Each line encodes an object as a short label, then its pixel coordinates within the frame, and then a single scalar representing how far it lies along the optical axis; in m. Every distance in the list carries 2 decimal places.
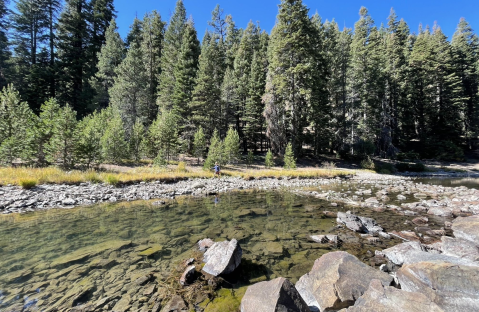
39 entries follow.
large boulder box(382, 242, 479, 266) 4.56
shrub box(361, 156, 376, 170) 29.50
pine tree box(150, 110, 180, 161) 24.77
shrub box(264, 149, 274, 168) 26.59
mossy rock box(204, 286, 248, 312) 3.97
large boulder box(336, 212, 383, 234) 7.95
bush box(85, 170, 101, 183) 15.40
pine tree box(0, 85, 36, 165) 15.91
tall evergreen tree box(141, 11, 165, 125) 38.25
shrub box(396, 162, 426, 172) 30.95
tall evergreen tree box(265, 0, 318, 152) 28.30
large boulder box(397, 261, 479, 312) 3.08
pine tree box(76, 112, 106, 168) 17.94
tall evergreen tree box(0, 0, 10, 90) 34.44
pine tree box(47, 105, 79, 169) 16.83
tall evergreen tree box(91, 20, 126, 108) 37.56
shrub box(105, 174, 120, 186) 15.15
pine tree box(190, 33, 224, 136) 29.84
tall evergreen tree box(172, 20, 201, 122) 30.84
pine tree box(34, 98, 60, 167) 16.93
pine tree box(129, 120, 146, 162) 23.92
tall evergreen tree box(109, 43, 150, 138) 30.53
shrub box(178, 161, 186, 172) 21.41
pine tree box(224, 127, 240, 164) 25.27
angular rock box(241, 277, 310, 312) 3.11
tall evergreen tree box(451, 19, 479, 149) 42.09
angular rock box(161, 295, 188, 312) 3.93
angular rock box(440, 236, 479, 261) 5.07
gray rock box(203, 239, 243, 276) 4.97
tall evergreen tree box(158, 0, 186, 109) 32.56
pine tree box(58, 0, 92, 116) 37.34
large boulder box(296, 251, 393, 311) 3.60
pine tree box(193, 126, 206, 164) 25.59
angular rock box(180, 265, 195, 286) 4.66
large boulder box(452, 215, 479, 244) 5.93
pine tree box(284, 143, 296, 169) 25.97
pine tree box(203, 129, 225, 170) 22.27
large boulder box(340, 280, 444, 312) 2.79
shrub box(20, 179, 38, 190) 12.27
